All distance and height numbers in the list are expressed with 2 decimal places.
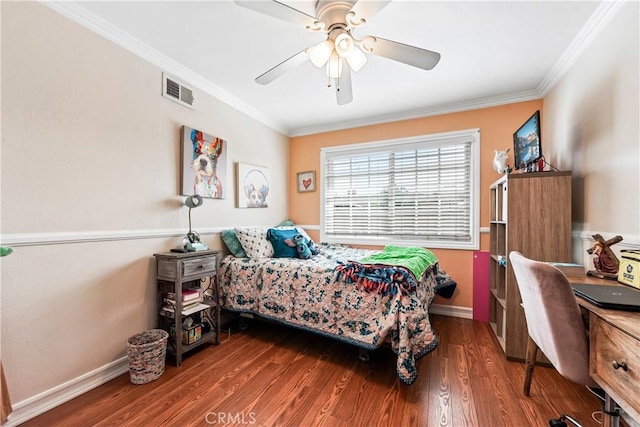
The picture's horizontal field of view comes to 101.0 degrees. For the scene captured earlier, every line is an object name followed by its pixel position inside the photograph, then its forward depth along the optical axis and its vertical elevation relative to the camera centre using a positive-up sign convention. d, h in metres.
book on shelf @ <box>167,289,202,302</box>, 2.11 -0.67
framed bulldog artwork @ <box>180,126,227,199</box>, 2.40 +0.47
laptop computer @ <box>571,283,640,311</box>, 1.01 -0.35
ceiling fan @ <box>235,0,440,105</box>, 1.33 +0.99
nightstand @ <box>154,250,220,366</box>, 2.03 -0.72
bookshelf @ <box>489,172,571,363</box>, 1.98 -0.11
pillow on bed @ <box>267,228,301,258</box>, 2.81 -0.35
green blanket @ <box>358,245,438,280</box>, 2.00 -0.39
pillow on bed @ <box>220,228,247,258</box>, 2.76 -0.33
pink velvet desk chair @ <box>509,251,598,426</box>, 1.12 -0.48
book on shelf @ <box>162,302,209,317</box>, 2.09 -0.79
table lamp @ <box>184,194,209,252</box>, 2.24 -0.21
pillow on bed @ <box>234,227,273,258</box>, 2.70 -0.32
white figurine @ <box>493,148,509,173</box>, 2.67 +0.53
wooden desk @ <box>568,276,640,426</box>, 0.82 -0.50
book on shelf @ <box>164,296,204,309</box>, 2.09 -0.72
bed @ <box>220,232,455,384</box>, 1.76 -0.69
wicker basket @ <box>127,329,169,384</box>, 1.79 -1.02
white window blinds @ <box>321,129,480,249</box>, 3.09 +0.27
